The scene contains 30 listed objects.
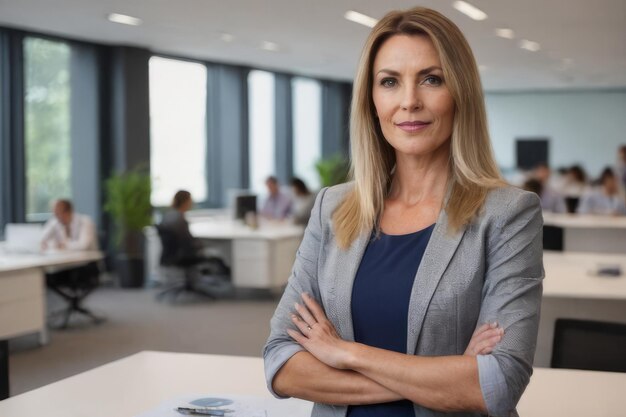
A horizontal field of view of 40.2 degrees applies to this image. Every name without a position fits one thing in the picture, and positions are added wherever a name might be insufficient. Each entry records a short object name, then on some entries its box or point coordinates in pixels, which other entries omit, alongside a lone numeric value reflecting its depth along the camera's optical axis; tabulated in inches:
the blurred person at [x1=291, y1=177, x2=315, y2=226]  451.5
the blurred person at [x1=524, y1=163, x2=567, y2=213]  492.7
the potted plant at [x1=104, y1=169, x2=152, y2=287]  455.2
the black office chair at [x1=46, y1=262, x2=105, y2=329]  340.8
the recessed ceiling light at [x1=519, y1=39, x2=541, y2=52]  515.8
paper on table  94.6
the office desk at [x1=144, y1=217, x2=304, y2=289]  416.8
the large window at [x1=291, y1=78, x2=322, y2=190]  722.8
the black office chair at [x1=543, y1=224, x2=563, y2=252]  285.3
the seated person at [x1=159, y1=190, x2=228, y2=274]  395.9
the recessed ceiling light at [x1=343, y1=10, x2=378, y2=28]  398.6
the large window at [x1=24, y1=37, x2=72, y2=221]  448.8
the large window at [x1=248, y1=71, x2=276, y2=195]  649.0
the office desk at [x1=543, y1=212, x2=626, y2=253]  418.6
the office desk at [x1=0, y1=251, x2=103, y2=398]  291.9
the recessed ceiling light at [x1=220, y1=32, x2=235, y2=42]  464.1
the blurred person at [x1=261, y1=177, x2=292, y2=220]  512.4
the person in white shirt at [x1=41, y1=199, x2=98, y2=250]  351.6
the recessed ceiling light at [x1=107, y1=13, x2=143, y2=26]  397.9
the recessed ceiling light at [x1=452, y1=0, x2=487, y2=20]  370.0
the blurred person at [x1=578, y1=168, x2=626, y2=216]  458.3
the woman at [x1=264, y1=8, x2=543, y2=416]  65.8
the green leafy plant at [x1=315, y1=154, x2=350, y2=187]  655.1
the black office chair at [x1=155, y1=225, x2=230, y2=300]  397.4
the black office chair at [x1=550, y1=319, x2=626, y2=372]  125.4
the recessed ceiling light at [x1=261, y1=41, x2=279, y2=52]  505.7
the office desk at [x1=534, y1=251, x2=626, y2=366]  189.6
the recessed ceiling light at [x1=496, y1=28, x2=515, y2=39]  461.1
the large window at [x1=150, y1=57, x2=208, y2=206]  533.6
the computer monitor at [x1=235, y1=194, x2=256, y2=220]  467.5
